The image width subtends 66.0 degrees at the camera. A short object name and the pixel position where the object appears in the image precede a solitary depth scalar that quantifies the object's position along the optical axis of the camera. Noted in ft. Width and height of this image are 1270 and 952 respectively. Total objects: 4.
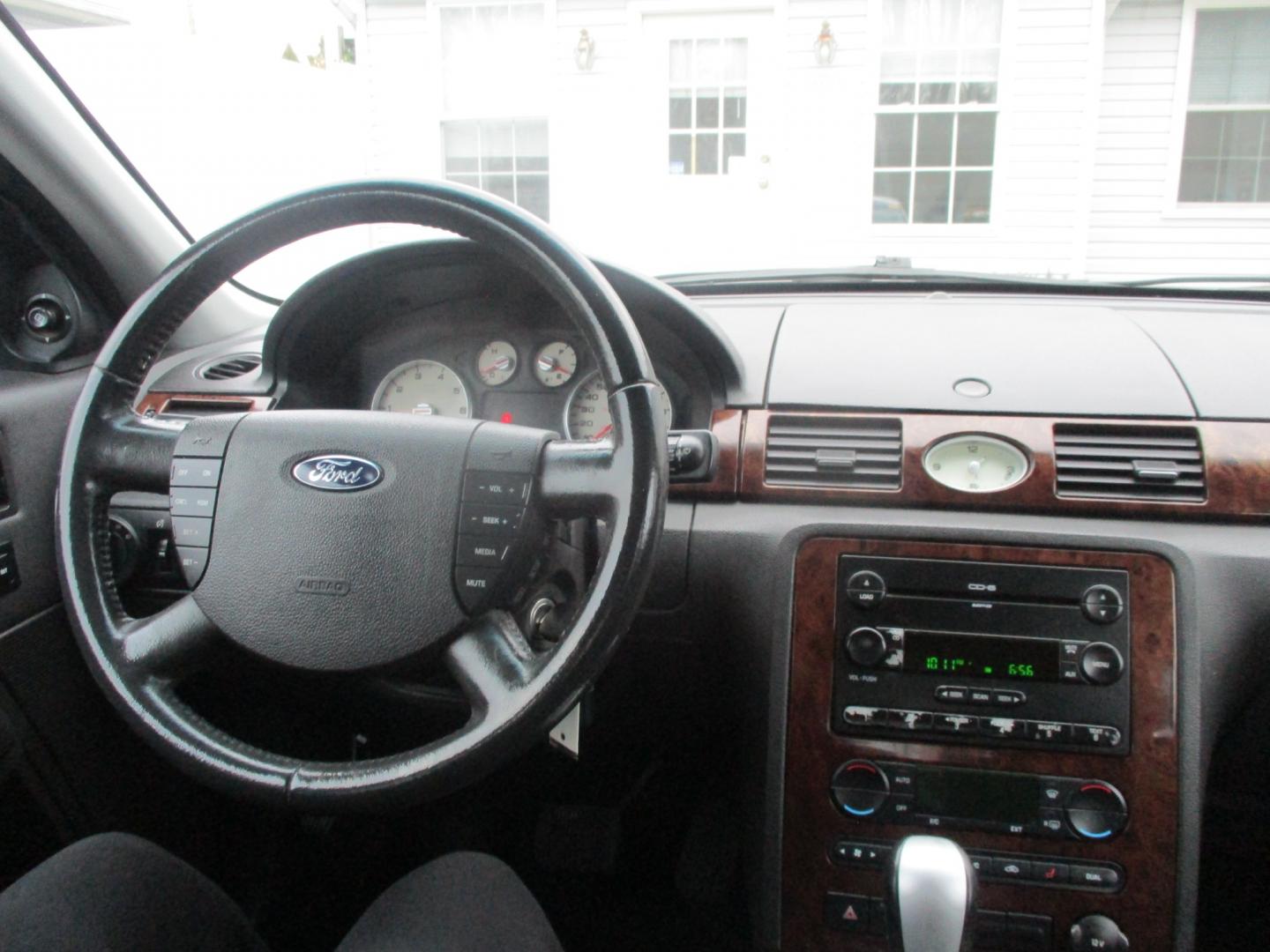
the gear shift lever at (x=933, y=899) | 3.51
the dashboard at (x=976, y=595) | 4.26
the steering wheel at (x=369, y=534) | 3.08
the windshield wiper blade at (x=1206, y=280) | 5.88
